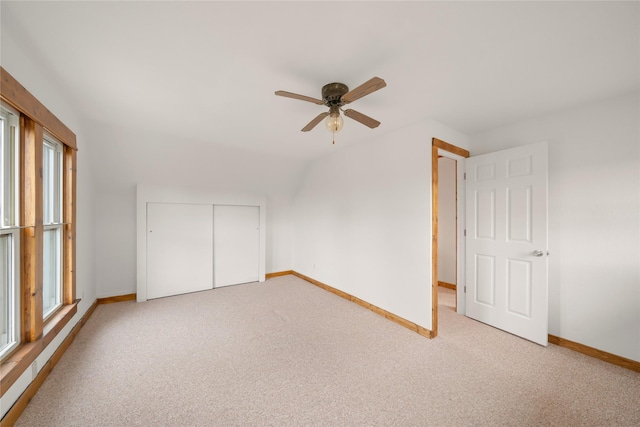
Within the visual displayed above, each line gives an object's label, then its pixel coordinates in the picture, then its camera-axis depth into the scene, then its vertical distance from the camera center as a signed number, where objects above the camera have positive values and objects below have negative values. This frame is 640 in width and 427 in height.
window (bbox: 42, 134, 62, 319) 2.14 -0.12
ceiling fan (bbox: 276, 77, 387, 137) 1.73 +0.83
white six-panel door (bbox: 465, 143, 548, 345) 2.43 -0.31
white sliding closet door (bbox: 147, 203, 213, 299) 3.75 -0.59
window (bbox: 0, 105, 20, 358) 1.53 -0.17
